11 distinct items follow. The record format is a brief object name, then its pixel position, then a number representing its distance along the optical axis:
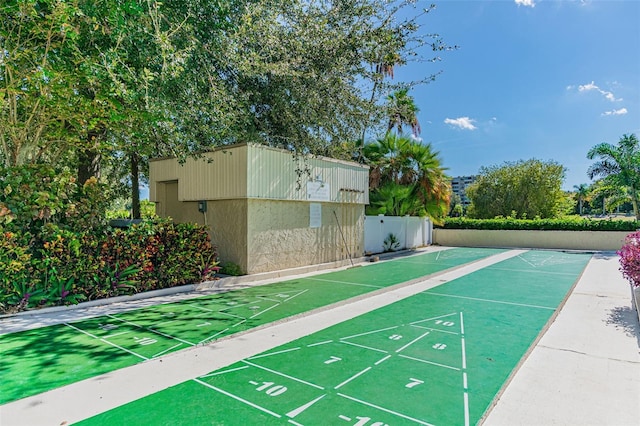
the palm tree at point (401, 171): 16.88
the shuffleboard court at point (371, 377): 2.95
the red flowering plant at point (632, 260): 6.16
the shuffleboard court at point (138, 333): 3.77
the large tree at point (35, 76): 5.44
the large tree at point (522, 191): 24.78
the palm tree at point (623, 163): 17.58
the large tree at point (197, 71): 5.74
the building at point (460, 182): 110.78
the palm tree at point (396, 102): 9.71
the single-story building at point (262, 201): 9.66
